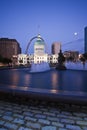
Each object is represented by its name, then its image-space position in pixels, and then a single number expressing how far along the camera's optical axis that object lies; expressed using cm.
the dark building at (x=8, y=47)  18312
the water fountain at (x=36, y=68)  3779
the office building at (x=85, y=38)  12594
